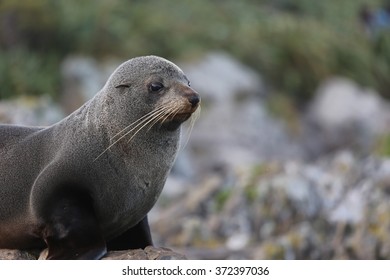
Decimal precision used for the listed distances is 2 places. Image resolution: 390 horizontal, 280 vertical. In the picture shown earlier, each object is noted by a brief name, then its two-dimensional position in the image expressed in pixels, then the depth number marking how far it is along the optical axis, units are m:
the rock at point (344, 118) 28.41
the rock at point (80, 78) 25.64
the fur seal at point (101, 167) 8.48
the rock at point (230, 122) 25.45
